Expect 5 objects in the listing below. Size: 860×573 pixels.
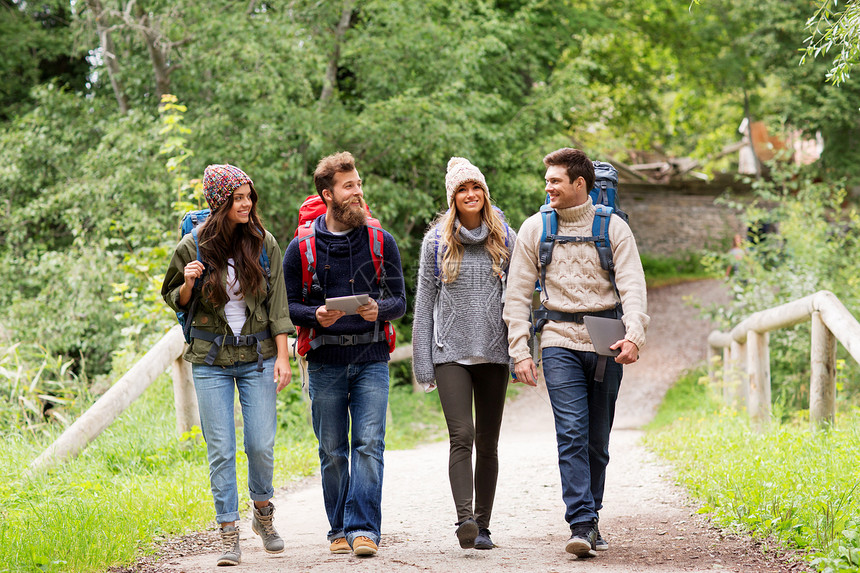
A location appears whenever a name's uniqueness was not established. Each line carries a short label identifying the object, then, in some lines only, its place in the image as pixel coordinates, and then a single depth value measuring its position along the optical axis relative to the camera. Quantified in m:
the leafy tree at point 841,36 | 8.73
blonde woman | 8.51
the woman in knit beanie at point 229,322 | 8.30
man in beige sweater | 8.20
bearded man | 8.44
